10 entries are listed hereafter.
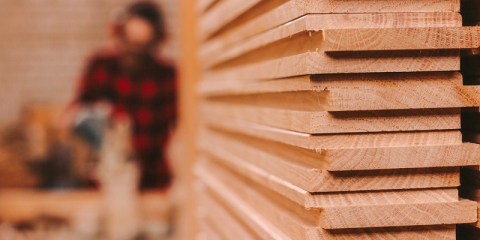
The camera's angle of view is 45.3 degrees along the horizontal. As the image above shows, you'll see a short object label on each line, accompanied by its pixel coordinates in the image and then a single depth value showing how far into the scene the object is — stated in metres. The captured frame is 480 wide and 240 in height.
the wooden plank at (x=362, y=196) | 0.79
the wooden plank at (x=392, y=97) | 0.78
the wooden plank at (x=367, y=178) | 0.79
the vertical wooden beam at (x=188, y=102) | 2.08
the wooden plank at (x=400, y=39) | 0.77
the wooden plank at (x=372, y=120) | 0.78
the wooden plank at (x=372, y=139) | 0.79
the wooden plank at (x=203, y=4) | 1.58
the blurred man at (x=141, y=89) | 4.89
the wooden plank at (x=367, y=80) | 0.79
